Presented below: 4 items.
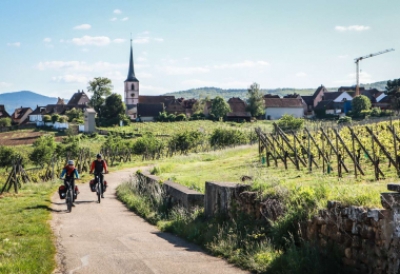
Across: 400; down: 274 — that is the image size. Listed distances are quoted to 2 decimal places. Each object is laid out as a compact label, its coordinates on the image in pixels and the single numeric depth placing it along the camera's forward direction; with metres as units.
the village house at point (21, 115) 130.84
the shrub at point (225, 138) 51.41
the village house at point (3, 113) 133.32
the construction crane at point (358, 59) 175.21
